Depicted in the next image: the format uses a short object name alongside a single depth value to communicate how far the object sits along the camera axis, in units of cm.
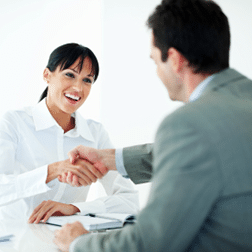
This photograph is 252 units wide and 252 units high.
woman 162
